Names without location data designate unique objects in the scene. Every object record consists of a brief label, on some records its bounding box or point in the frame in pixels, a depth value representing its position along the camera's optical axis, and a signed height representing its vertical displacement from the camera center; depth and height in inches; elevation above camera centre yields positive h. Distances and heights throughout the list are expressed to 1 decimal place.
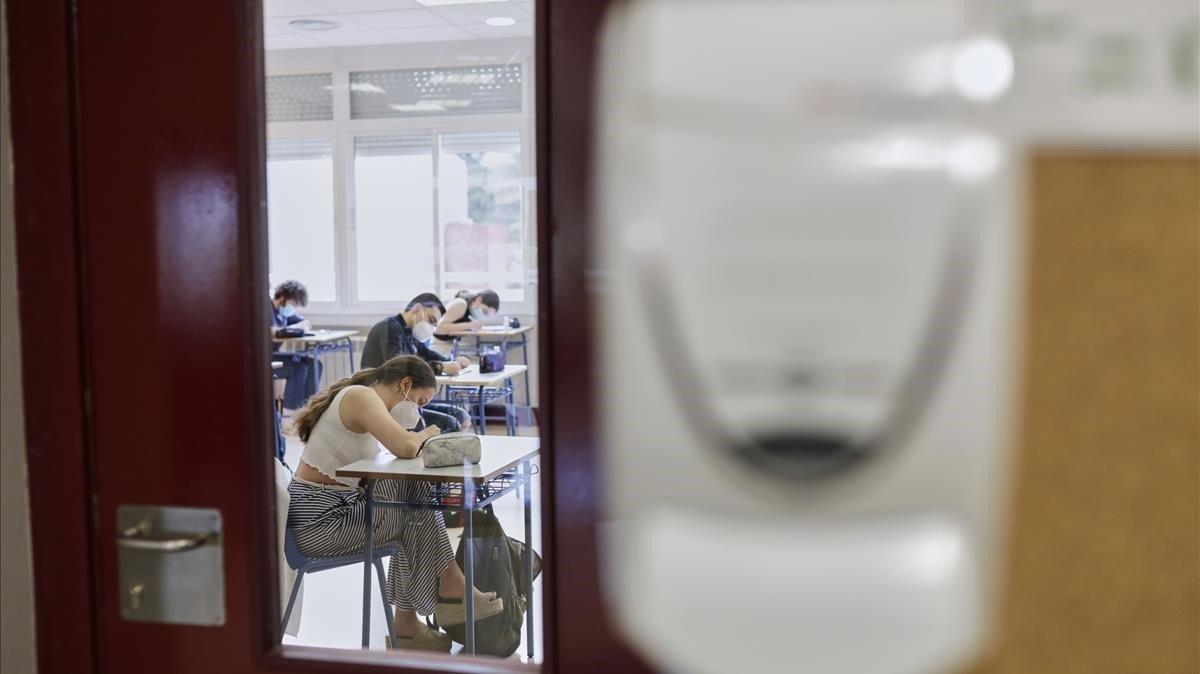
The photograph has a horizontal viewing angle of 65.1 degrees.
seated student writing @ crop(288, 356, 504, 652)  107.2 -29.0
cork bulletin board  23.7 -4.3
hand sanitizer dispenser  13.1 -0.7
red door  33.8 -1.2
